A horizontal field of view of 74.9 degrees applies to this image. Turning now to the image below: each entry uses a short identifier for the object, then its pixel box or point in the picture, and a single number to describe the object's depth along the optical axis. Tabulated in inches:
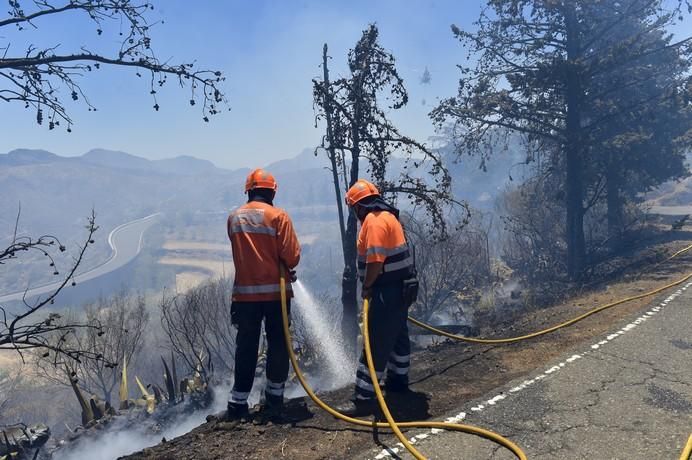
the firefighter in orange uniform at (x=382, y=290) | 168.4
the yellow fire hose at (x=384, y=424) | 129.9
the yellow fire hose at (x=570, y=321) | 234.9
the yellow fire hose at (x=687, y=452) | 120.2
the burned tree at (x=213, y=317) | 800.7
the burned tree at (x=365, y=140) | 367.2
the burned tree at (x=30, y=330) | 135.9
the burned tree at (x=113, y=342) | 879.7
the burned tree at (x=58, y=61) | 147.3
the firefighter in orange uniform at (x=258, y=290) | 172.1
